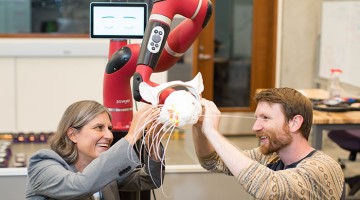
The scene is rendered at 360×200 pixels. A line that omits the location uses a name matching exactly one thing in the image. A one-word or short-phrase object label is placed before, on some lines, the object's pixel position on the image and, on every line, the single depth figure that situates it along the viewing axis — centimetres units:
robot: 203
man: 179
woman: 188
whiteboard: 518
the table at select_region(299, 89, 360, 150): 363
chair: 438
